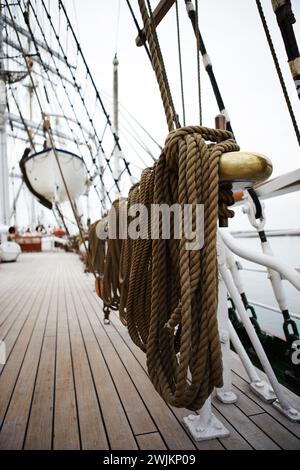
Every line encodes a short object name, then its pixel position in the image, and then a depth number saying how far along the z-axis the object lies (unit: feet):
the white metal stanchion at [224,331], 4.46
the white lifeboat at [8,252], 36.52
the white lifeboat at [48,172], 25.95
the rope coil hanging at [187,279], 2.65
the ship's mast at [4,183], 38.50
